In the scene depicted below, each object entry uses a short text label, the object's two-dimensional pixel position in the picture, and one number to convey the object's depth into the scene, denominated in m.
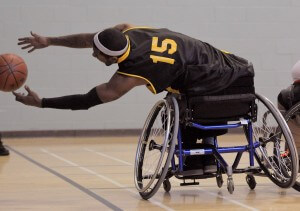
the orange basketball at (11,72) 8.29
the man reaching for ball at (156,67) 6.88
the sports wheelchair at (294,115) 7.58
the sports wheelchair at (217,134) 6.80
